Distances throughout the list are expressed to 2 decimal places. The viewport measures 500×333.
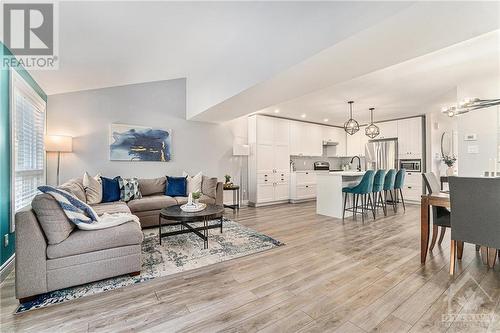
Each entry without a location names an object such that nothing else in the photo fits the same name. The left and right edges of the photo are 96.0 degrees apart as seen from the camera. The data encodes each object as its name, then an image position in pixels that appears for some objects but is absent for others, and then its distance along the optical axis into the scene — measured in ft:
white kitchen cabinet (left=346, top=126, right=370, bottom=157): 24.86
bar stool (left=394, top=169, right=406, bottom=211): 17.33
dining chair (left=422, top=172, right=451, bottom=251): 8.73
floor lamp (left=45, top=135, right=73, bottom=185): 11.87
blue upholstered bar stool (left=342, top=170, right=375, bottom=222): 14.28
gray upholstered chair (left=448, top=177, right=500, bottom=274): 6.27
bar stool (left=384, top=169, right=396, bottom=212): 16.38
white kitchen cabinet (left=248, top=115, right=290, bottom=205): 19.58
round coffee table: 9.20
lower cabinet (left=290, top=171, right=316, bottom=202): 21.21
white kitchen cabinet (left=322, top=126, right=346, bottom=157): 24.97
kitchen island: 15.11
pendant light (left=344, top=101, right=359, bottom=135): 16.02
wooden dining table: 8.18
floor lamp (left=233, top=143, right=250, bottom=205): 18.64
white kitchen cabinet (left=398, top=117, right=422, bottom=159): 20.49
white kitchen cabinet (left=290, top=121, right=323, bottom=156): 22.09
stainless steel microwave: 20.48
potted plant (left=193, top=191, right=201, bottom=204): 11.09
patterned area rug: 6.45
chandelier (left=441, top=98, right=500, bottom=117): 9.72
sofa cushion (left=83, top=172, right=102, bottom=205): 12.24
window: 8.42
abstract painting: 14.79
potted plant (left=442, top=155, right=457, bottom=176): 19.97
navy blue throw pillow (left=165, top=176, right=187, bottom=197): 14.92
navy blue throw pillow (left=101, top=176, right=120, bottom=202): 12.95
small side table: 17.25
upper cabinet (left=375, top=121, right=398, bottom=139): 22.06
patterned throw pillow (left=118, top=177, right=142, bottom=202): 13.39
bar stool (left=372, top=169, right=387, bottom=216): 15.53
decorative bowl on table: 9.98
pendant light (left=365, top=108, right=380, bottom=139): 16.74
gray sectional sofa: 5.99
